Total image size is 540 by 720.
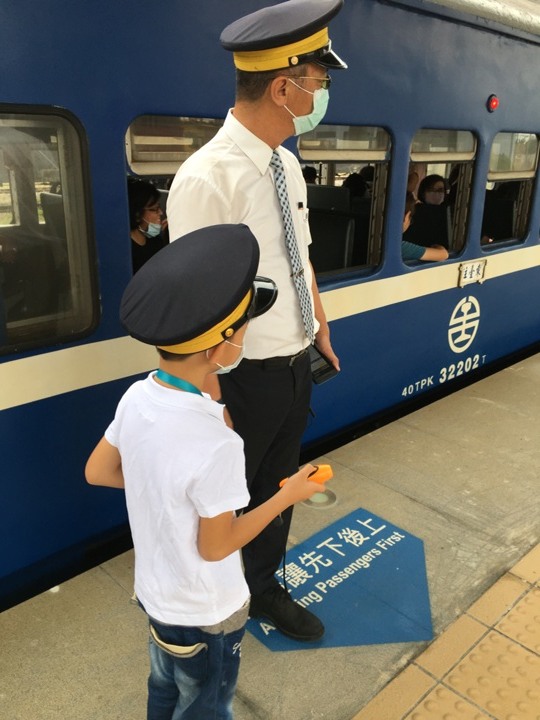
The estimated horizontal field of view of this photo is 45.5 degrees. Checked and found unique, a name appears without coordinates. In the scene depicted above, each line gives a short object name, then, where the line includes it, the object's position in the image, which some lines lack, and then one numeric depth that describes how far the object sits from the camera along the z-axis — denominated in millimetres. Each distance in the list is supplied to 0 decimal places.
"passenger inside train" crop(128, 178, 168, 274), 2725
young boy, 1235
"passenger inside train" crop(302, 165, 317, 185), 4547
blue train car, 2131
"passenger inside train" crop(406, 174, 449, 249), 4207
